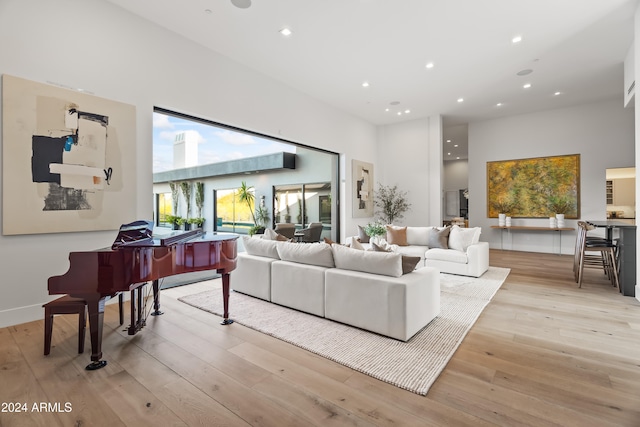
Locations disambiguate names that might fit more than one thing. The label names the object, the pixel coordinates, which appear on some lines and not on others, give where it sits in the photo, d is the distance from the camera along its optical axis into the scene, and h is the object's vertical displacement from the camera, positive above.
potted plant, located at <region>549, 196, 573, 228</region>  7.48 +0.14
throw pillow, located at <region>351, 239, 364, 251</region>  3.62 -0.39
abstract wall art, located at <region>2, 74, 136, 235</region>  3.03 +0.60
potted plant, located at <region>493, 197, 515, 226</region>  8.28 +0.11
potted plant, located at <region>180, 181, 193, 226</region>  12.47 +0.91
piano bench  2.37 -0.78
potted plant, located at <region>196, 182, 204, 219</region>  12.34 +0.67
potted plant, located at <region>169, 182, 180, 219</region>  12.66 +0.76
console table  7.36 -0.43
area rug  2.22 -1.18
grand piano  2.22 -0.44
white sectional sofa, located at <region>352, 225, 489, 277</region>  5.13 -0.68
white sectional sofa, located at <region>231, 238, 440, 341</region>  2.73 -0.77
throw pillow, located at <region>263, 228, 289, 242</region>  4.27 -0.35
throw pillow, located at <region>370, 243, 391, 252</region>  3.51 -0.43
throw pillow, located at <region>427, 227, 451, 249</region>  5.69 -0.51
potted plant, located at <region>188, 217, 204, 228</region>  11.44 -0.37
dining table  4.00 -0.64
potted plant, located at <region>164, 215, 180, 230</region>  11.37 -0.29
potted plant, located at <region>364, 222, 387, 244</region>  5.61 -0.36
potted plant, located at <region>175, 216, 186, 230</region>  11.34 -0.36
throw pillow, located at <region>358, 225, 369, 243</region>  6.59 -0.54
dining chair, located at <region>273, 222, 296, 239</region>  7.33 -0.42
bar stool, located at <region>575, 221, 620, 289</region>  4.42 -0.58
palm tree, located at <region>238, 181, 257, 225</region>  11.30 +0.63
